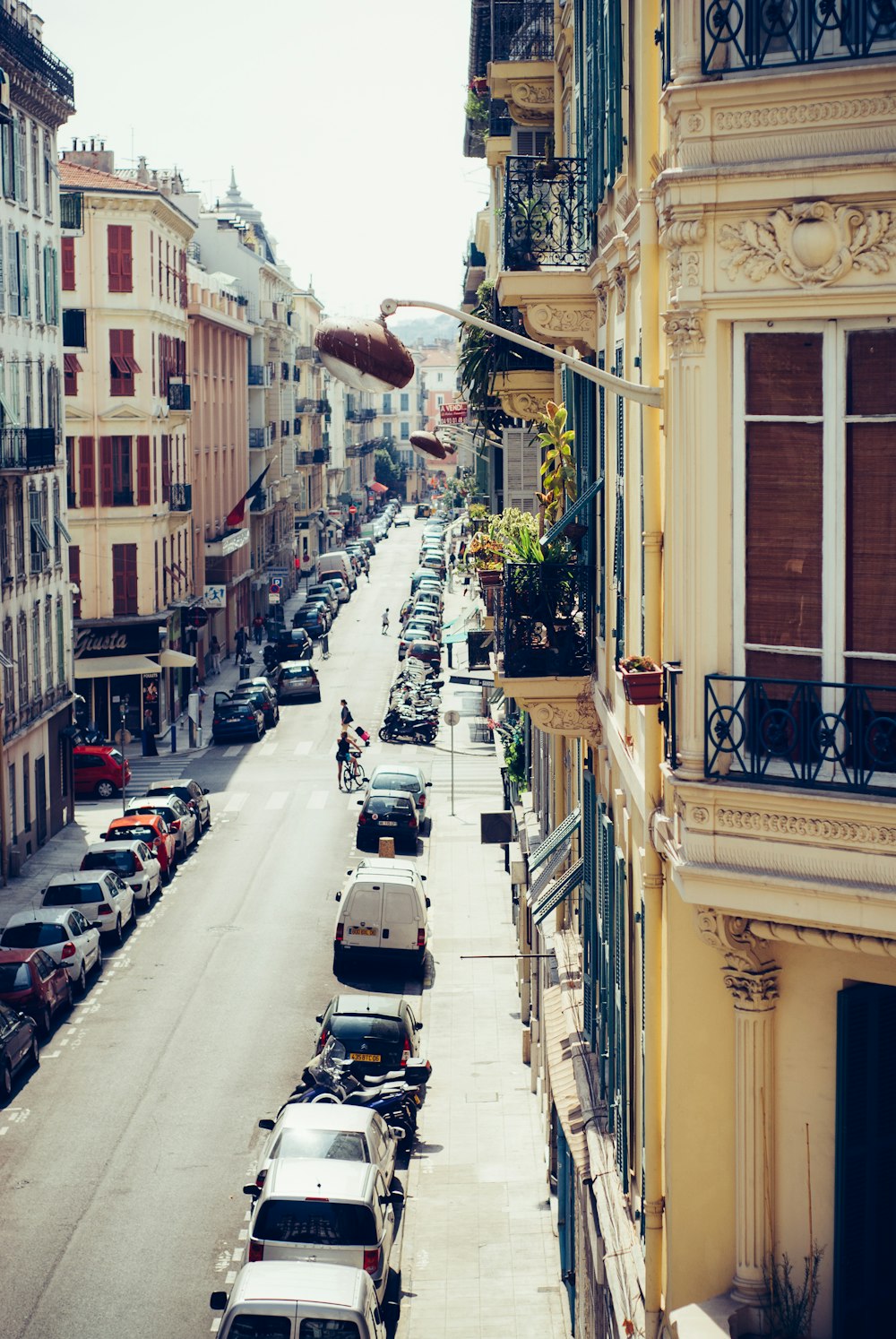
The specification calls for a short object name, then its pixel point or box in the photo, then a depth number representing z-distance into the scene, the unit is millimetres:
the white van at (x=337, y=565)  113188
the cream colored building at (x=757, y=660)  8891
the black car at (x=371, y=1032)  26312
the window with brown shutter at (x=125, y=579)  61469
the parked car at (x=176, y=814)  42594
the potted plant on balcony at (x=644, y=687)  9781
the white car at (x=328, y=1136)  20641
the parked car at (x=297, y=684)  68688
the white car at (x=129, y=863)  37719
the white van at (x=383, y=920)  32594
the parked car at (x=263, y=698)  61656
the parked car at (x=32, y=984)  29000
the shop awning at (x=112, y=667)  59438
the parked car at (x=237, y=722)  59875
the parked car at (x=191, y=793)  45000
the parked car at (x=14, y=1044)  26375
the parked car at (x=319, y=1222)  18703
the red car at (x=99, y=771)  52531
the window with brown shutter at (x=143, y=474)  62000
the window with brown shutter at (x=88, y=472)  60656
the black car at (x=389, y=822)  43031
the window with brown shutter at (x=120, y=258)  61125
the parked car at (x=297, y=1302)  15938
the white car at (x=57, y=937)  31359
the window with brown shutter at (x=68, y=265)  60781
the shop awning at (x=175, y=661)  62250
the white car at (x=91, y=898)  34688
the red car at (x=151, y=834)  40375
